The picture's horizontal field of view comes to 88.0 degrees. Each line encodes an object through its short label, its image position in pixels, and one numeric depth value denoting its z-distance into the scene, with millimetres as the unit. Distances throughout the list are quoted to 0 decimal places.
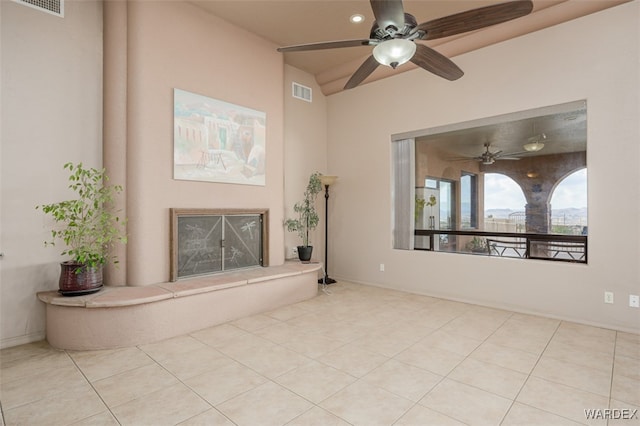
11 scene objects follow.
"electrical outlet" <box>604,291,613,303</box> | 3545
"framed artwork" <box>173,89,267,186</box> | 3988
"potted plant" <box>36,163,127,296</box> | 3064
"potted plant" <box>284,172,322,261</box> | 5117
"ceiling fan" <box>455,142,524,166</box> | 4523
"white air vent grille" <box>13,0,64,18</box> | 3279
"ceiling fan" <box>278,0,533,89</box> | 2297
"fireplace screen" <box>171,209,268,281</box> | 3947
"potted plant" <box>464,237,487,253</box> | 4645
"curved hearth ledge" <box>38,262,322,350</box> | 3002
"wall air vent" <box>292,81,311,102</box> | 5754
